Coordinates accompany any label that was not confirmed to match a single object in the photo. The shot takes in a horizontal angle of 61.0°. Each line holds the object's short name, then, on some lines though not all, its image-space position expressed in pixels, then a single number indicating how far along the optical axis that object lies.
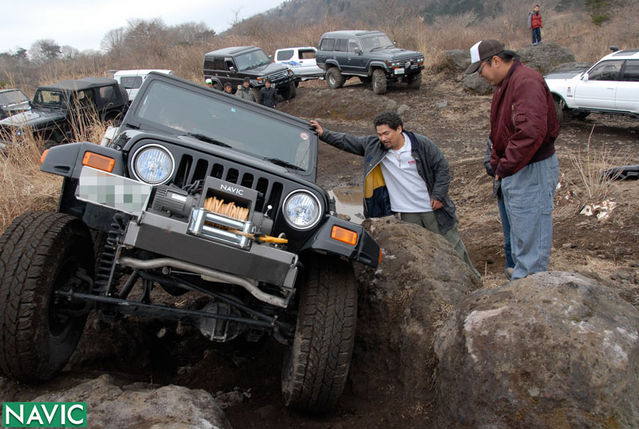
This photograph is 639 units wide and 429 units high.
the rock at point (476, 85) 16.52
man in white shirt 4.51
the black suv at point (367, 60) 16.89
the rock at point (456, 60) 18.98
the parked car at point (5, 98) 12.43
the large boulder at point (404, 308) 3.15
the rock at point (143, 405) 2.41
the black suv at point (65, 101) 10.45
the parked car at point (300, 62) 21.88
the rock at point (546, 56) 16.83
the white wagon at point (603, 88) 11.23
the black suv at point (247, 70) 17.47
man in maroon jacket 3.38
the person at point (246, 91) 14.50
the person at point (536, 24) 20.34
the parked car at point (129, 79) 17.67
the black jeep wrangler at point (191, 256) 2.69
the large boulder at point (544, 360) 2.16
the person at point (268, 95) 15.24
